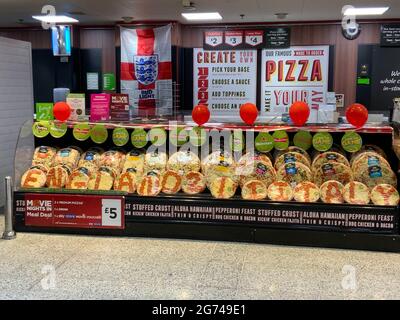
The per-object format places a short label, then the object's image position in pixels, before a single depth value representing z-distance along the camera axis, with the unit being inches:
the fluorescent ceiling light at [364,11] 279.3
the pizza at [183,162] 131.7
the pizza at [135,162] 134.7
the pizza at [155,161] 133.2
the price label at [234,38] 335.0
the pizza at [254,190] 123.9
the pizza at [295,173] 124.4
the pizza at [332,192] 120.4
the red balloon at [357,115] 124.3
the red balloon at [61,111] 138.1
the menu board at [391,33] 318.3
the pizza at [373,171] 121.0
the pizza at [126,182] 130.1
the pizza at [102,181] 130.9
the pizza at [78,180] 131.6
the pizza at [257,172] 126.1
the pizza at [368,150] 127.7
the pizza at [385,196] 117.3
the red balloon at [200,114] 129.5
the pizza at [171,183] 129.3
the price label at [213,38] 337.1
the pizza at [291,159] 127.5
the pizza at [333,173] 123.5
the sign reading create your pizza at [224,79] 337.1
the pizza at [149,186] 128.6
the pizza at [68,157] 137.9
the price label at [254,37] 331.6
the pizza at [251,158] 129.1
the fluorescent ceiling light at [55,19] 311.0
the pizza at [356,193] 118.7
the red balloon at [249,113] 129.1
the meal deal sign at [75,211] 128.3
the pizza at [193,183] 128.7
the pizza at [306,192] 121.1
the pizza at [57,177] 133.7
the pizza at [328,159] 126.2
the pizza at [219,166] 128.3
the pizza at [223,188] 125.7
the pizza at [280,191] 122.4
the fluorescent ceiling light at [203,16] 296.3
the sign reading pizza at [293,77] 330.0
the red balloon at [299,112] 125.8
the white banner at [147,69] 333.7
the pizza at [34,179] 133.1
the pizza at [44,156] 138.8
